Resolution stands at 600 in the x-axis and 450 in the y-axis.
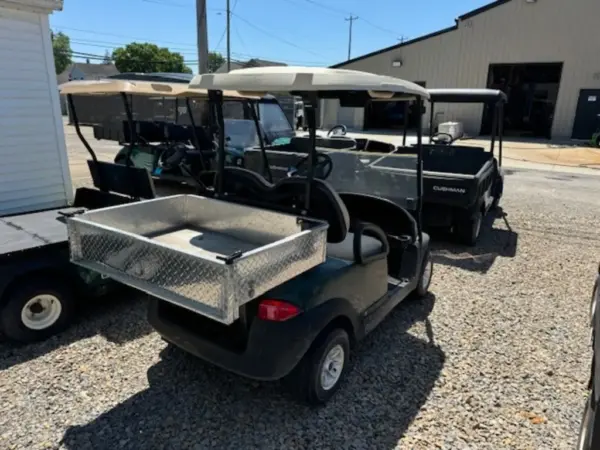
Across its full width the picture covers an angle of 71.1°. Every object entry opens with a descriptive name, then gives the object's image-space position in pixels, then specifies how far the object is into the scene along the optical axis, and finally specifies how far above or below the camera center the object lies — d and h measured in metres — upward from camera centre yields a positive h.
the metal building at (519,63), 17.75 +2.48
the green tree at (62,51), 52.47 +6.90
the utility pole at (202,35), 10.05 +1.79
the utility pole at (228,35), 26.45 +4.87
